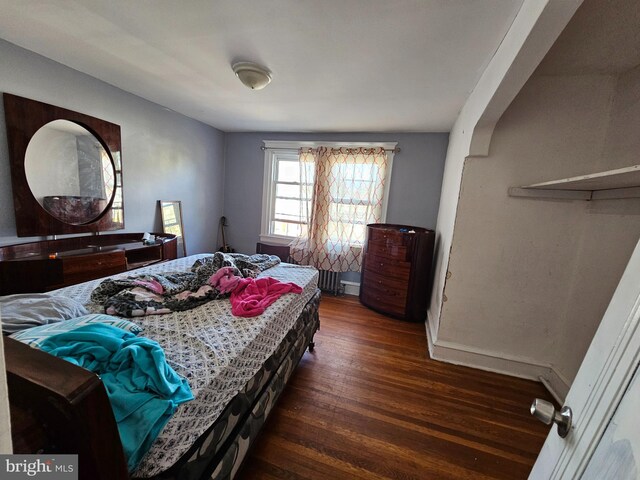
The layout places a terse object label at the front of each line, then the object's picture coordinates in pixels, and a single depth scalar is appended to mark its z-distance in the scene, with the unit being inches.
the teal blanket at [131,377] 28.2
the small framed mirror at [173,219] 122.5
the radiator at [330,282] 144.6
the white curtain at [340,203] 135.3
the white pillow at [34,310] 38.1
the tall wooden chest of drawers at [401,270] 111.1
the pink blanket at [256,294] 55.8
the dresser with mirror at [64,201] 71.7
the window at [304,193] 136.6
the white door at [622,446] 14.9
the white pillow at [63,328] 33.2
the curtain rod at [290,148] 130.4
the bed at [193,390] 21.5
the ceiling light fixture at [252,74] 72.1
